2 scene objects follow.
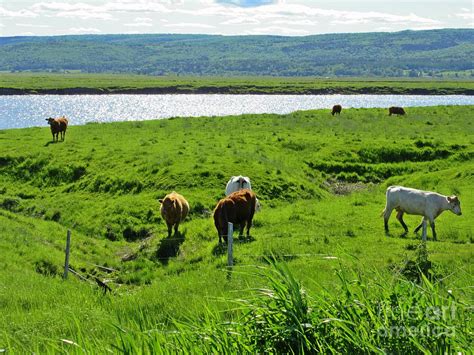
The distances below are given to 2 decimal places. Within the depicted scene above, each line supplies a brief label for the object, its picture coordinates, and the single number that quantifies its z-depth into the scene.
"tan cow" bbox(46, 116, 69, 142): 42.25
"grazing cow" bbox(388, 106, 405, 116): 58.61
